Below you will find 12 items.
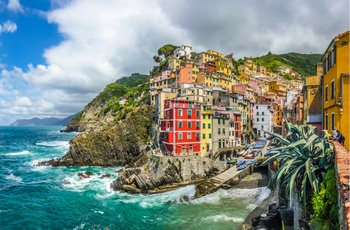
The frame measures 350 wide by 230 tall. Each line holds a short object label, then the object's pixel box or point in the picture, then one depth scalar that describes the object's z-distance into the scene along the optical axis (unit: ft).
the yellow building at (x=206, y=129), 176.96
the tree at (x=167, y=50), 394.93
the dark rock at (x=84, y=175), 165.95
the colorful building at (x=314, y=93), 92.69
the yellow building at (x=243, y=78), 342.27
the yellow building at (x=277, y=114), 279.69
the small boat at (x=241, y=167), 147.84
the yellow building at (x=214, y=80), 263.49
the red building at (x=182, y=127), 163.02
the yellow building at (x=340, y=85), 59.77
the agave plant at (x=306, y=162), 42.98
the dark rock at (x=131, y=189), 133.49
